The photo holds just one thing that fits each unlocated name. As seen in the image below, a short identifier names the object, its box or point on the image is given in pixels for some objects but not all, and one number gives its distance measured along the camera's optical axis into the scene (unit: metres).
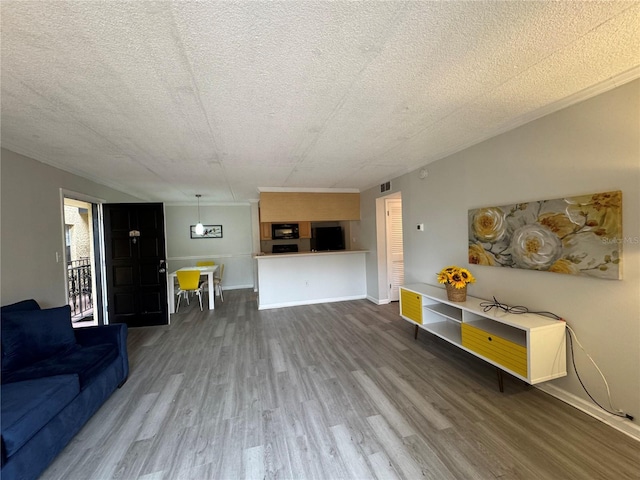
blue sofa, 1.48
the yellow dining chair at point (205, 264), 6.65
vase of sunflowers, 2.71
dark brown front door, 4.39
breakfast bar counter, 5.20
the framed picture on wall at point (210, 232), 7.23
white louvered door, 5.20
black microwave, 6.20
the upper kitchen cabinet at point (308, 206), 5.27
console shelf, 1.98
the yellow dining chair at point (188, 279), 5.11
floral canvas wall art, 1.79
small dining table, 5.11
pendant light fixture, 6.36
